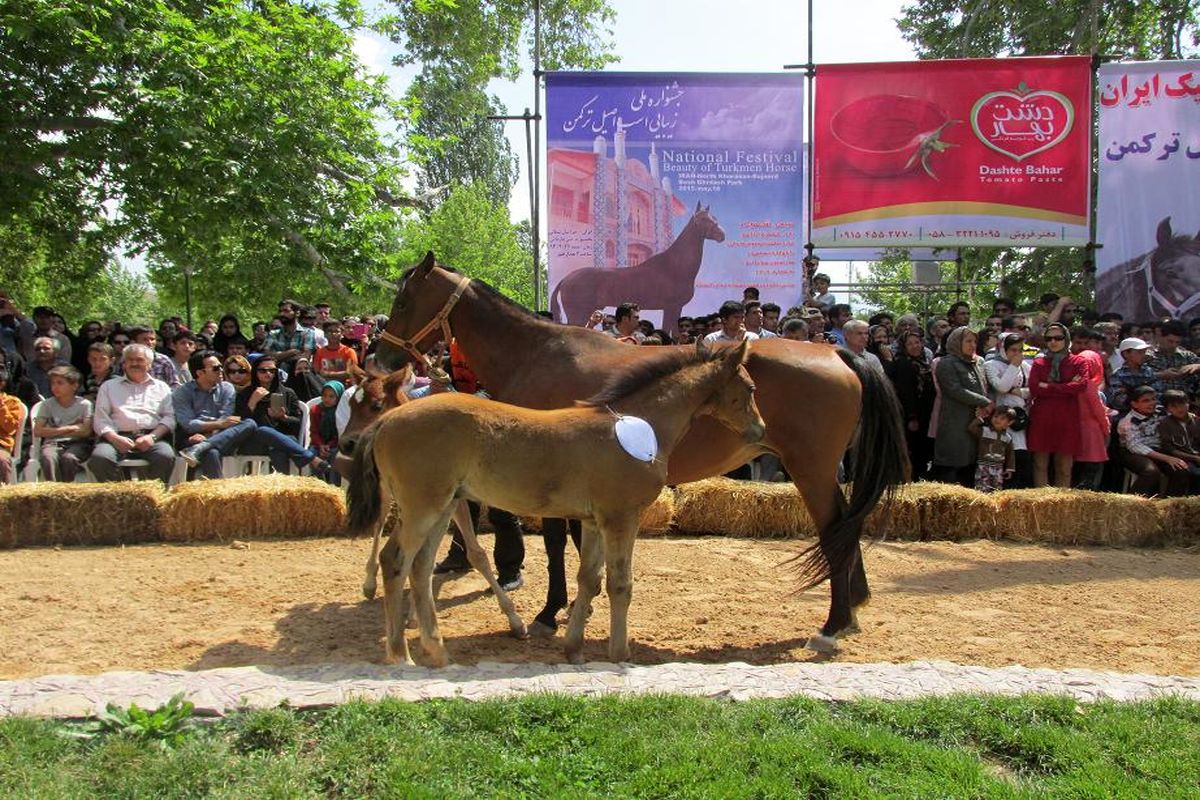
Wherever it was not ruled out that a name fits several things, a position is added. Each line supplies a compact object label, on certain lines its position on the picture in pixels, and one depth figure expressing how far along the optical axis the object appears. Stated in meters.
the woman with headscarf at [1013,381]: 10.23
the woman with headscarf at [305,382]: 11.05
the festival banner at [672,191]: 13.91
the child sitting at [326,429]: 10.16
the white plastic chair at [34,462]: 9.73
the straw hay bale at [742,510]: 9.10
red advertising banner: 13.91
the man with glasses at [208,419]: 9.85
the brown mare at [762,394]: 6.07
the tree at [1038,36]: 25.17
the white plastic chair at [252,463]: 10.36
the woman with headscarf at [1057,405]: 9.85
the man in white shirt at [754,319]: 10.29
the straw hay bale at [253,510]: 8.50
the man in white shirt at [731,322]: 9.59
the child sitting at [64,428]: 9.52
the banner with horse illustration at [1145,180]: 13.56
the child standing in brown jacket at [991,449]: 10.06
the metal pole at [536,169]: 14.63
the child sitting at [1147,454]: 10.09
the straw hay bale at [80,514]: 8.22
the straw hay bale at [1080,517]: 9.05
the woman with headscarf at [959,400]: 9.91
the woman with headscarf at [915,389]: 10.51
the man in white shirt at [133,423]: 9.51
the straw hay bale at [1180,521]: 9.12
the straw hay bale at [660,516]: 9.02
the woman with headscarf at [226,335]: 12.04
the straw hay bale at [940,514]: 9.18
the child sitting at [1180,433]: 10.01
